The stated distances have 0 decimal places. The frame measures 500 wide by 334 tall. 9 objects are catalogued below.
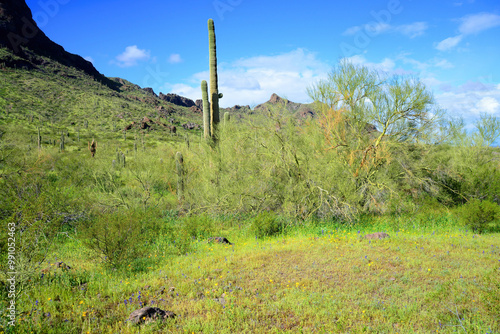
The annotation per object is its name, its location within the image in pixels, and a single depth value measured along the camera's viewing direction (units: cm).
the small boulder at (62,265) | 545
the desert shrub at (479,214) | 830
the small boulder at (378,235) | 759
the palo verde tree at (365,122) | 995
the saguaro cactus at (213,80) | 1320
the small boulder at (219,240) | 786
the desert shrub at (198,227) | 886
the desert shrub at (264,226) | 870
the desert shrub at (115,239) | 590
